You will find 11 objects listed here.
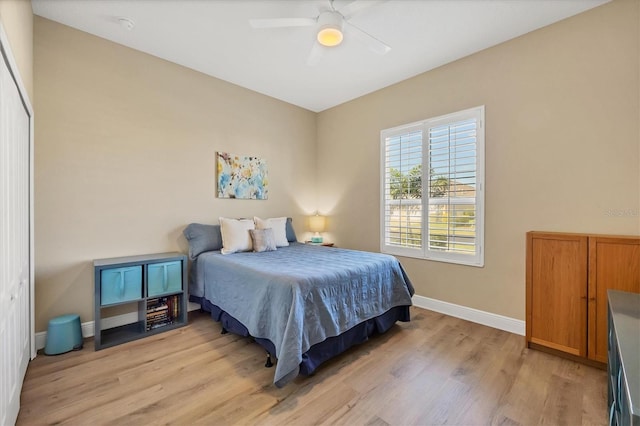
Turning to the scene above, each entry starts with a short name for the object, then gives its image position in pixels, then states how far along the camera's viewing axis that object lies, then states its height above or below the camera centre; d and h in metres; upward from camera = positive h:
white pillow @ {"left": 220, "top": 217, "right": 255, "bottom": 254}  3.20 -0.28
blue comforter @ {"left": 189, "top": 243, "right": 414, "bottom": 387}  1.90 -0.66
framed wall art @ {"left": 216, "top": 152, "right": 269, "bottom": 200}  3.60 +0.48
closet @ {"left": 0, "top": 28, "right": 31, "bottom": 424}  1.38 -0.20
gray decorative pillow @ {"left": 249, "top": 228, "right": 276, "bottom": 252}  3.32 -0.34
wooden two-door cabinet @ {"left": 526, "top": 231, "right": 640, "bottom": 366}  2.01 -0.56
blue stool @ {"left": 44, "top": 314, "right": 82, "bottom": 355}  2.30 -1.04
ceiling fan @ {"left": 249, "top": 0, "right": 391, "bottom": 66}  2.06 +1.46
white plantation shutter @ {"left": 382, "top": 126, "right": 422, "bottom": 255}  3.45 +0.31
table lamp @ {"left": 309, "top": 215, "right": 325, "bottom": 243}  4.50 -0.18
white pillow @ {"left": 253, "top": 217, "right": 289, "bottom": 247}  3.61 -0.19
